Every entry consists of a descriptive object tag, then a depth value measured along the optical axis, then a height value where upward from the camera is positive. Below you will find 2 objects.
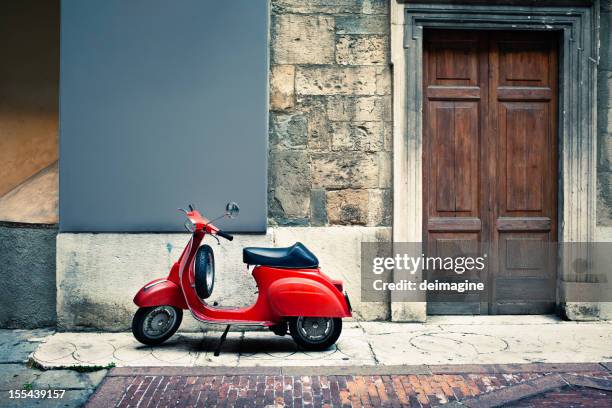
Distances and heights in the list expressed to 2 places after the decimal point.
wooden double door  7.04 +0.46
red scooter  5.59 -0.79
